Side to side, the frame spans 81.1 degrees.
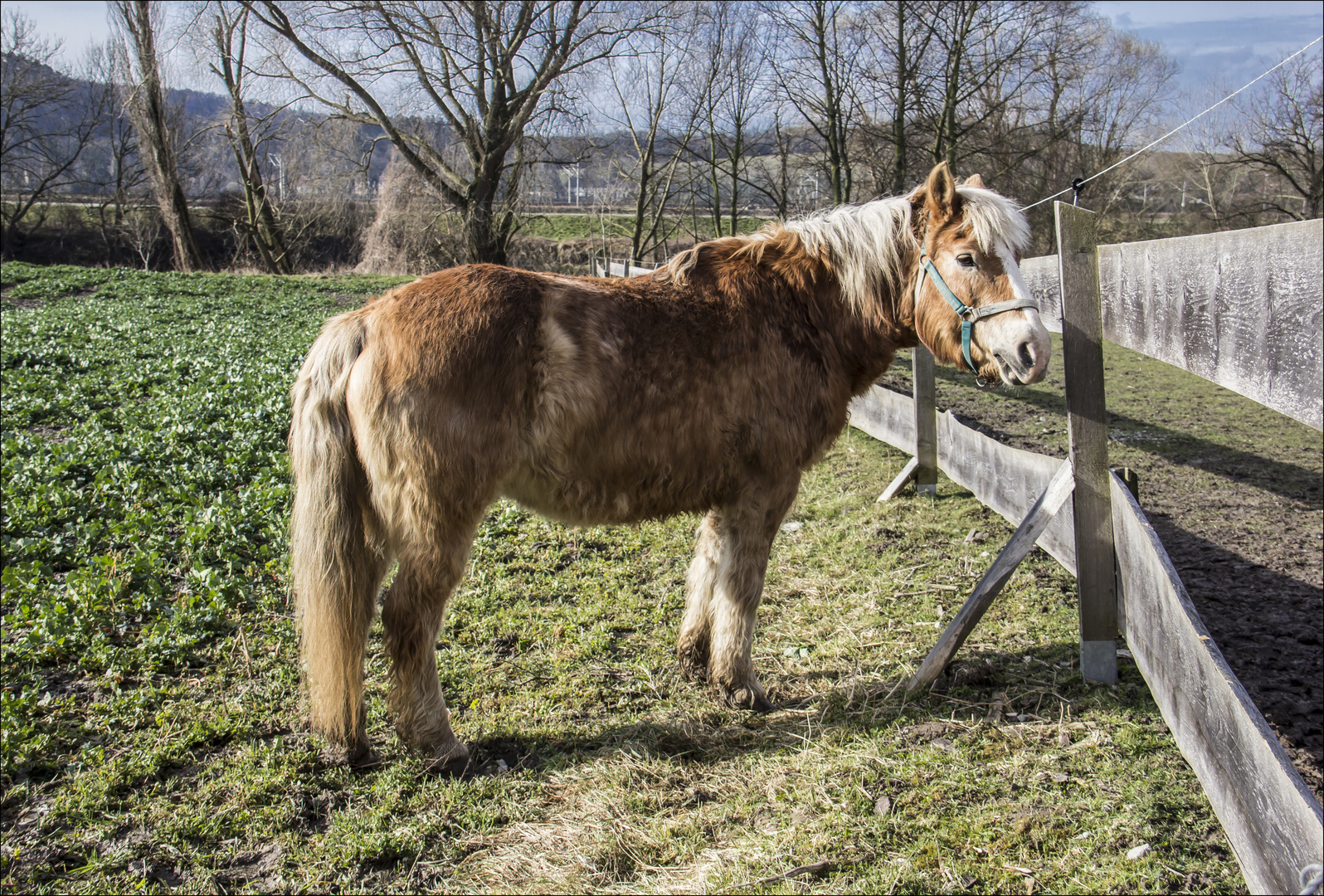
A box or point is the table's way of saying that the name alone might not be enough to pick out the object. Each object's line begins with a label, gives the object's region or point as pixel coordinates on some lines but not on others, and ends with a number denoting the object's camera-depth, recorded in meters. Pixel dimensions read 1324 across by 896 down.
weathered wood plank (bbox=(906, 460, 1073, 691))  3.48
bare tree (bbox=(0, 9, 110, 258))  44.62
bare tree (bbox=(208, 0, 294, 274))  22.09
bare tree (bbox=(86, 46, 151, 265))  46.31
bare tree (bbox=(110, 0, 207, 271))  31.66
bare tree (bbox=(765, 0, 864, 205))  19.77
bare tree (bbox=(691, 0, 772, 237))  30.25
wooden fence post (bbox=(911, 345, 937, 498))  6.54
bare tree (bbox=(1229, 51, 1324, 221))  22.72
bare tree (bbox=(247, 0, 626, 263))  19.97
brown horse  2.97
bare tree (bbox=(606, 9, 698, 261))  31.14
